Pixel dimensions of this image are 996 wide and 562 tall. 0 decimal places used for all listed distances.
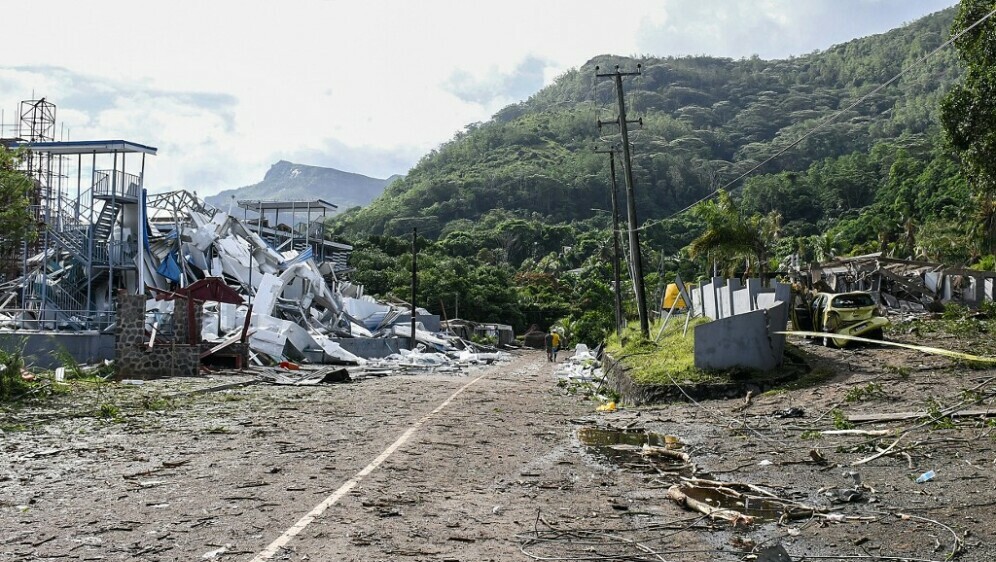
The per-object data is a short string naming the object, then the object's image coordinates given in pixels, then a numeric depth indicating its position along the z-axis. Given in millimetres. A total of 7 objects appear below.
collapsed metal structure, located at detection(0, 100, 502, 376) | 29750
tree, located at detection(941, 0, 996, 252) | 22688
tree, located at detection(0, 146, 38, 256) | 21703
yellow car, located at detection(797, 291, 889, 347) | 21719
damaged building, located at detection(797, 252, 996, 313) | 37281
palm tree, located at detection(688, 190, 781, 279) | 35500
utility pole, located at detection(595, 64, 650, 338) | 32000
